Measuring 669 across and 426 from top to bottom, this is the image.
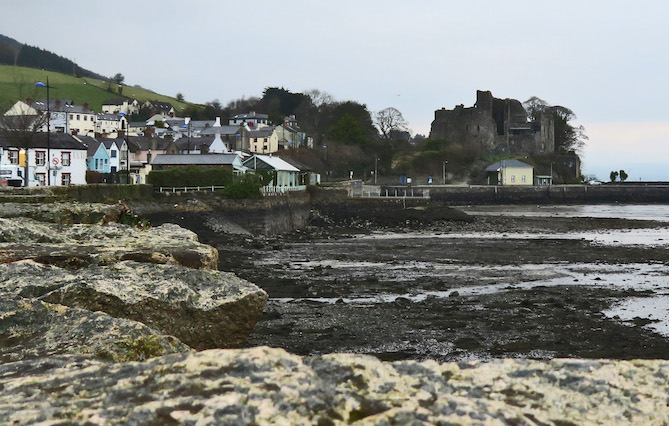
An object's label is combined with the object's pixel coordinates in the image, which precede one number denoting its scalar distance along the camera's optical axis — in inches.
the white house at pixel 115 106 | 5841.5
